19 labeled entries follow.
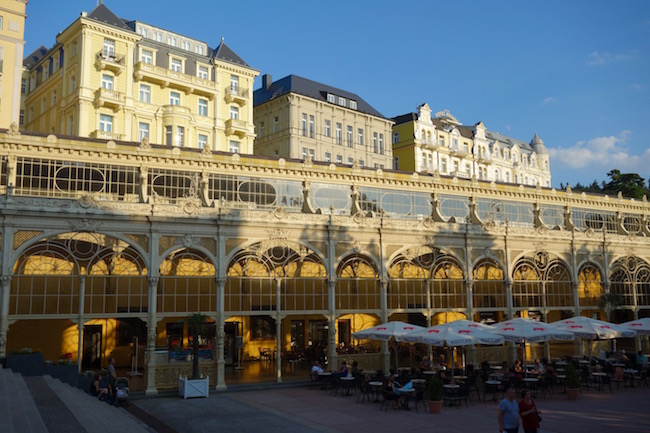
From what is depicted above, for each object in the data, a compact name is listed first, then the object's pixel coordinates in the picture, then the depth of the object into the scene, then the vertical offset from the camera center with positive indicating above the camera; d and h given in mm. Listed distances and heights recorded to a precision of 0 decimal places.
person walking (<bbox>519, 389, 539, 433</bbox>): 15008 -3218
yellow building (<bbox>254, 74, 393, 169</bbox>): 61562 +18494
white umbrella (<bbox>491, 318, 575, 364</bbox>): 28844 -2107
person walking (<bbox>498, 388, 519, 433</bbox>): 15031 -3183
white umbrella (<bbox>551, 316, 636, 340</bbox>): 30844 -2092
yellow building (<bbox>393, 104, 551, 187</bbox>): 75531 +19906
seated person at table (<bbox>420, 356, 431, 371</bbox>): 31156 -3962
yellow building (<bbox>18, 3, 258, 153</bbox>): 47594 +18151
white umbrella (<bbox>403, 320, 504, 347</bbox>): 27194 -2119
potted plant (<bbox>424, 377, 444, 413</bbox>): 23312 -4163
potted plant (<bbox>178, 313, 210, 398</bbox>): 27805 -4155
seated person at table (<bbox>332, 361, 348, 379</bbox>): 29656 -4103
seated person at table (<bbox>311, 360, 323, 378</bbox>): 31056 -4160
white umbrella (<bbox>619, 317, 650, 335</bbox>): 33538 -2144
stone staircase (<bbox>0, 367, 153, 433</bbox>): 13648 -3451
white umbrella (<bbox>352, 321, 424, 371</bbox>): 29516 -2052
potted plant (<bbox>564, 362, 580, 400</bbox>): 26203 -4211
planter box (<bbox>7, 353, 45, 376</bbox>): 25141 -2958
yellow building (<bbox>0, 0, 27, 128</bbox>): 47062 +19190
